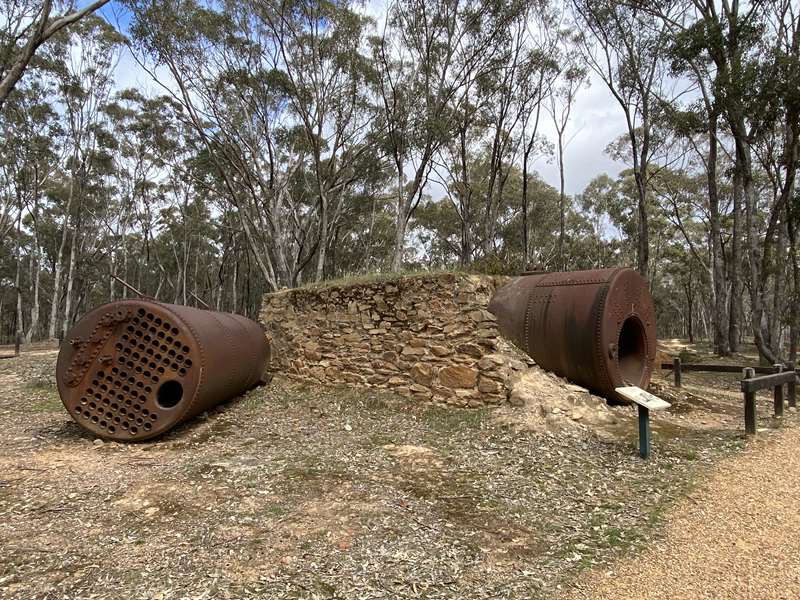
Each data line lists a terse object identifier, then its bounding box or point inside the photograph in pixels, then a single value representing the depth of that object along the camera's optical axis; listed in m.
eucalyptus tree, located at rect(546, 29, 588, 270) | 20.09
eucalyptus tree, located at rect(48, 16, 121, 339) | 20.97
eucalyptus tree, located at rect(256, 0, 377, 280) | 14.55
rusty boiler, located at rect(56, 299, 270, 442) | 5.49
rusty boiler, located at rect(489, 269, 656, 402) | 6.21
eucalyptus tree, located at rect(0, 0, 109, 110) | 7.32
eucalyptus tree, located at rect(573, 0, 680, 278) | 17.27
